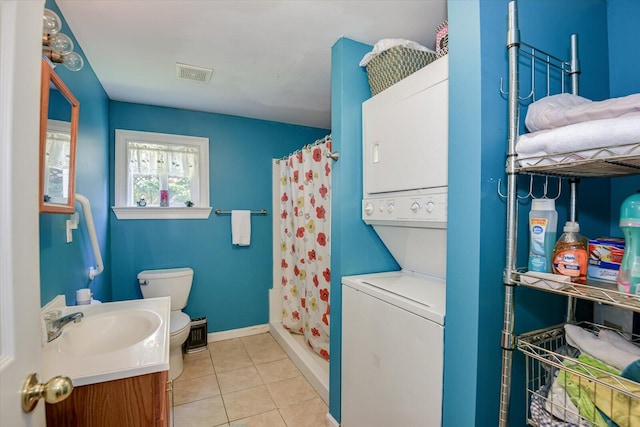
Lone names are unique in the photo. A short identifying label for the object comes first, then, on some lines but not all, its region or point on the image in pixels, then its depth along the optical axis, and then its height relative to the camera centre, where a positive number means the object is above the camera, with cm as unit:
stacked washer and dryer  116 -35
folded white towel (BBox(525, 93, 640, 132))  72 +28
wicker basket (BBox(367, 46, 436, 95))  147 +75
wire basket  71 -47
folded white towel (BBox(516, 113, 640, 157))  67 +19
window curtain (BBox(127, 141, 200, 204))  272 +47
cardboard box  84 -13
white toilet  231 -70
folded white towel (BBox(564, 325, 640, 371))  79 -38
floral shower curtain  234 -27
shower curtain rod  174 +54
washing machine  111 -59
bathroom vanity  90 -54
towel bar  296 +0
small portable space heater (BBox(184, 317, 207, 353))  276 -117
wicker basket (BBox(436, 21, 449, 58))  133 +78
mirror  112 +28
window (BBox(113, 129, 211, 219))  265 +33
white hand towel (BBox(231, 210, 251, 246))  300 -16
